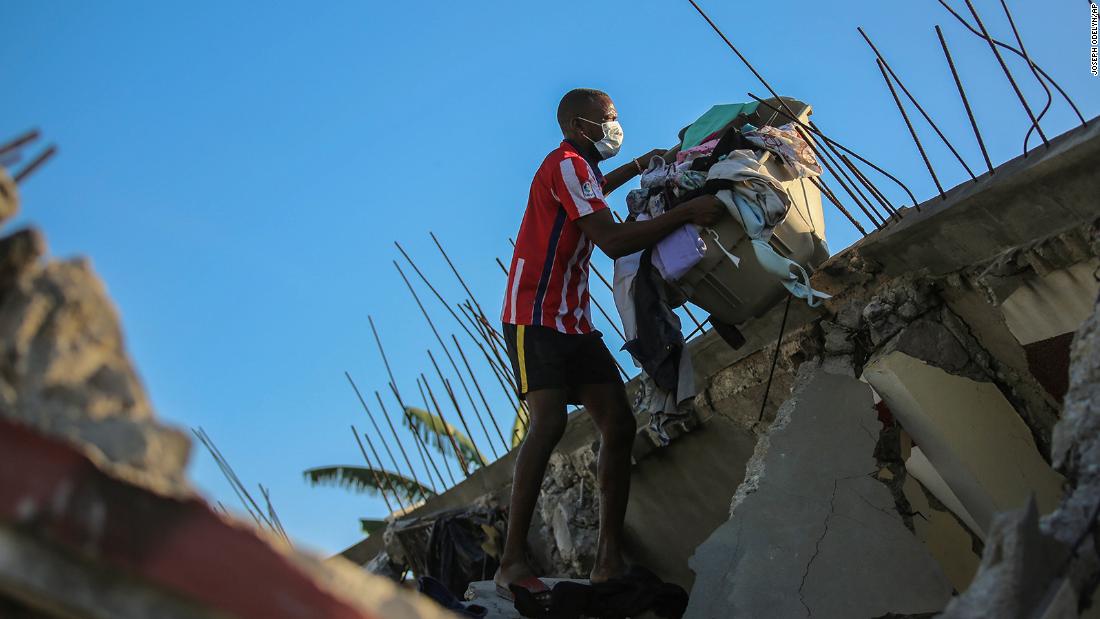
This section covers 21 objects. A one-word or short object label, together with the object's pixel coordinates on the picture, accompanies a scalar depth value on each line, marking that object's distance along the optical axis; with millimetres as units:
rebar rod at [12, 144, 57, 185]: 1747
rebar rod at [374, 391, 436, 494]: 6340
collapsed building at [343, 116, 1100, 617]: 3186
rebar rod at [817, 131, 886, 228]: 3849
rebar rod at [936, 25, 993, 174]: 3354
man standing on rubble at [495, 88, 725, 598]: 3635
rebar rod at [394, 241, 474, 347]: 5873
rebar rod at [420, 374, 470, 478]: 5715
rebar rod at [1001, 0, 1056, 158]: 3267
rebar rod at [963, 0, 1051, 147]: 3226
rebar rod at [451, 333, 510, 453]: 5923
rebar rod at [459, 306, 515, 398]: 5520
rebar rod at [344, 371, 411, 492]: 6602
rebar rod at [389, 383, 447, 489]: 5764
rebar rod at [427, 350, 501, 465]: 5973
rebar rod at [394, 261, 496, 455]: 6078
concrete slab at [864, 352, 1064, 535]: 3252
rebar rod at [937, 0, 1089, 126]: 3143
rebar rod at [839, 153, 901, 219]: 3781
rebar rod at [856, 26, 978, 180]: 3514
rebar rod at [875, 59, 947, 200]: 3547
